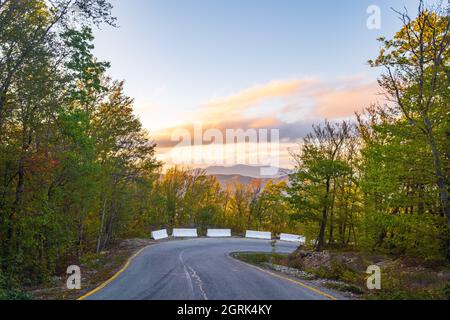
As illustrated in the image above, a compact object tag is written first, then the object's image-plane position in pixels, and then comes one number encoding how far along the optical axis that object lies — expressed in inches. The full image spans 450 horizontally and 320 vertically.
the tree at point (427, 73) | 557.0
